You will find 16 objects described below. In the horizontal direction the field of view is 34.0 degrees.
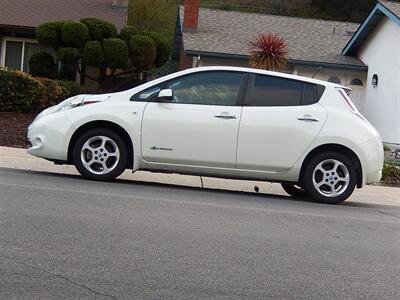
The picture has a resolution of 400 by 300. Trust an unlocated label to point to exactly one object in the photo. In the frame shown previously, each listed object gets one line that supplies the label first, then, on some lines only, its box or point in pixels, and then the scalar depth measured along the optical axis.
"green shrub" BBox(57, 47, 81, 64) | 18.92
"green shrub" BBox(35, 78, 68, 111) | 16.66
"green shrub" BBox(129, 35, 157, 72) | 19.52
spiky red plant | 20.27
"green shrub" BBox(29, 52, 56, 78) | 20.34
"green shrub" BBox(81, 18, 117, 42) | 19.34
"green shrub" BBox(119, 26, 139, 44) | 20.03
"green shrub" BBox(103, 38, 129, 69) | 19.03
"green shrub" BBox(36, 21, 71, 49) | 19.08
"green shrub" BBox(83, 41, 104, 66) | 18.77
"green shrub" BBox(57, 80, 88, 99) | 17.93
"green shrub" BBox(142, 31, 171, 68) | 20.45
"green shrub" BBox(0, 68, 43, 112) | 15.86
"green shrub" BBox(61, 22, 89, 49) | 18.94
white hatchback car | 8.94
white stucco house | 20.61
